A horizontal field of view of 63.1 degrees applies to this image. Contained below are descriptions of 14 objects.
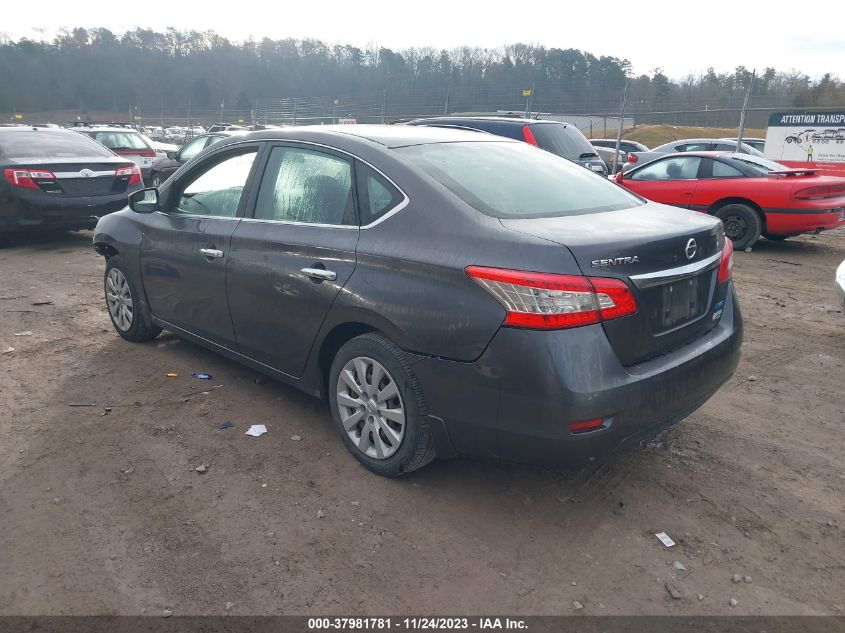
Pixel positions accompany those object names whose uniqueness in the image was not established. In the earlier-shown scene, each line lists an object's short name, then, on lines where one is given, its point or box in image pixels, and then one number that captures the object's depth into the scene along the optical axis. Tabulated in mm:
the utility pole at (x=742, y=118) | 17125
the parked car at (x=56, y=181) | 8773
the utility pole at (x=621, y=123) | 19466
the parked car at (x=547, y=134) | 9977
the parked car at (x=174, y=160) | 15312
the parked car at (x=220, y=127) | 29169
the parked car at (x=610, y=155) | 22022
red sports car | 9172
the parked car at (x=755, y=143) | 21359
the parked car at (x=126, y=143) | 15555
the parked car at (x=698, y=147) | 17516
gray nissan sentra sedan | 2717
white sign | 15281
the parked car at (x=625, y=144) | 23531
